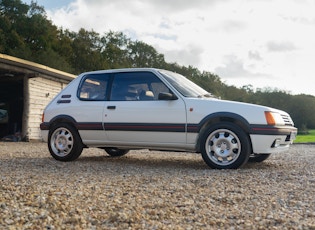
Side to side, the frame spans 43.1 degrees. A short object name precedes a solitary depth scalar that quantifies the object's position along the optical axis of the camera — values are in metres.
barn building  14.90
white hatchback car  6.10
